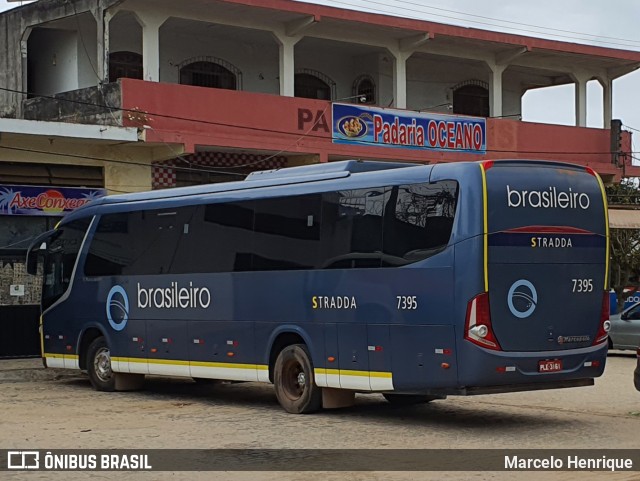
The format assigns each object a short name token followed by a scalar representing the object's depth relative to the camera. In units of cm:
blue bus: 1348
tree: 4334
